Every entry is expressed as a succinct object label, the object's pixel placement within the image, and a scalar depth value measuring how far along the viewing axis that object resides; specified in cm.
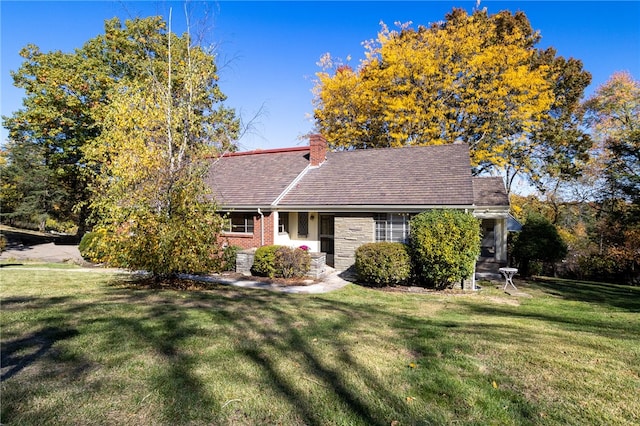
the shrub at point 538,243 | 1555
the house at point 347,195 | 1311
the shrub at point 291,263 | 1220
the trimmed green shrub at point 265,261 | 1235
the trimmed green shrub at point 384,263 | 1125
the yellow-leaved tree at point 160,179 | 880
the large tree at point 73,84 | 2055
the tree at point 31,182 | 2497
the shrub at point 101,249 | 871
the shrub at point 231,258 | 1336
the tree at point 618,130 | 1763
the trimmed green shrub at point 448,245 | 1084
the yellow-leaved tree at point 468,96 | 2162
